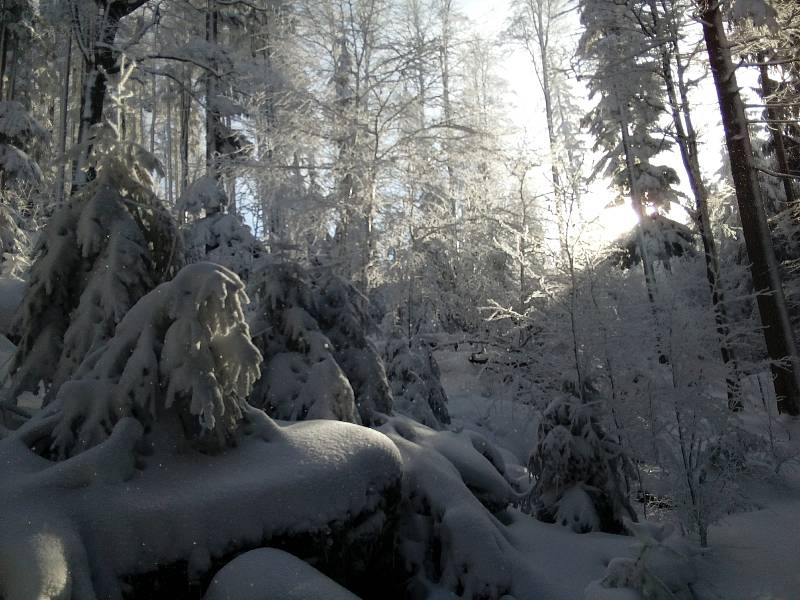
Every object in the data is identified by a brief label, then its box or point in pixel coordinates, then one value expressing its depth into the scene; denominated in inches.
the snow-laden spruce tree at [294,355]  207.2
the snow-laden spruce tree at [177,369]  129.5
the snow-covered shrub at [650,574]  142.5
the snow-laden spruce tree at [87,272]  182.2
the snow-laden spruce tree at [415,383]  331.9
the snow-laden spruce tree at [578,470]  219.8
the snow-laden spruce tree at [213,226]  474.2
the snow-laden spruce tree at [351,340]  244.2
